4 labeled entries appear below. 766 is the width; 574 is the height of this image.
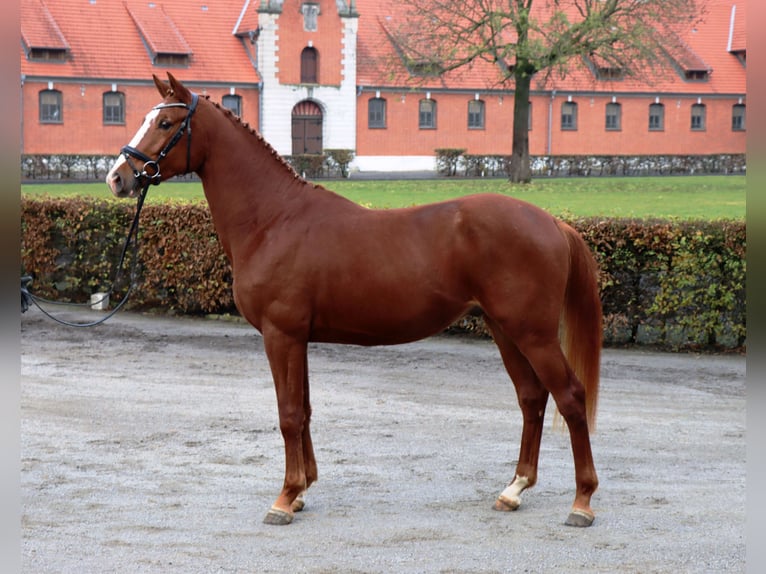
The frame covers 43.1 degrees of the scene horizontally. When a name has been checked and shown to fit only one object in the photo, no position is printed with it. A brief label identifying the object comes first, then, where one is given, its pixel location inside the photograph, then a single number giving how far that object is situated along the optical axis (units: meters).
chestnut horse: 5.79
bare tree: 33.41
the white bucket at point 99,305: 14.24
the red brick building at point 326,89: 47.78
